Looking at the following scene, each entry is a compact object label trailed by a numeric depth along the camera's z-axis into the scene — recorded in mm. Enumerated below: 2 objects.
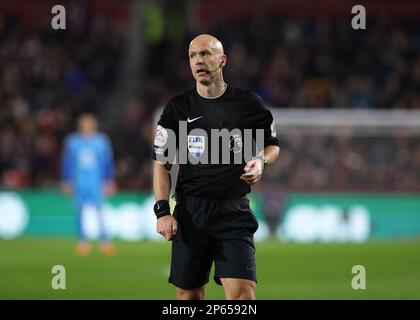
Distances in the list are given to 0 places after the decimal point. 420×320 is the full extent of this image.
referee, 13766
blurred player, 32781
